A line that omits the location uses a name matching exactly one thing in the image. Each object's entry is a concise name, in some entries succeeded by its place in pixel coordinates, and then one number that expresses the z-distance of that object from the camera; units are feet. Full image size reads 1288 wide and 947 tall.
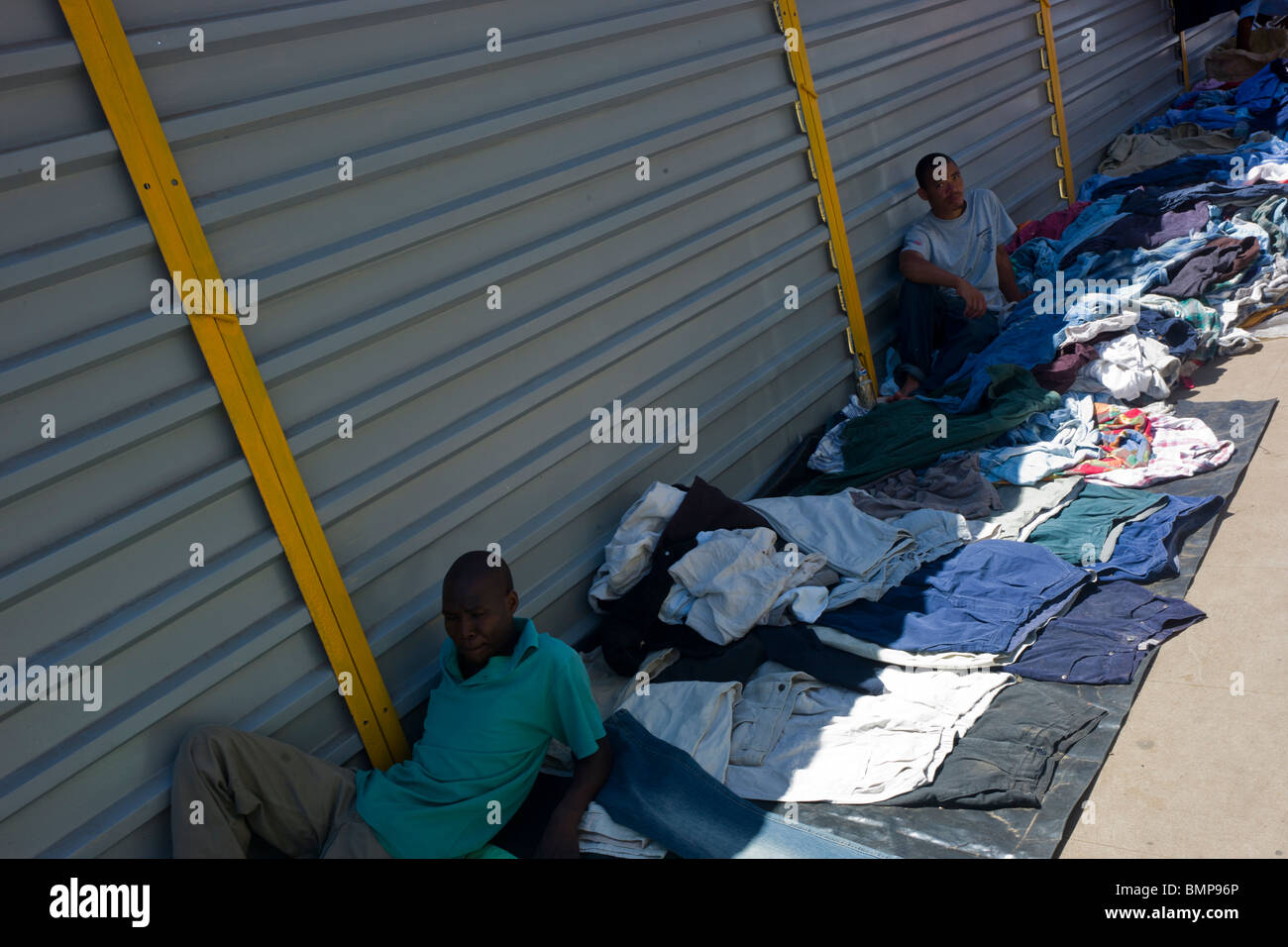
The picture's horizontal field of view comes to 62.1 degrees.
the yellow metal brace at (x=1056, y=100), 26.78
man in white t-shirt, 20.03
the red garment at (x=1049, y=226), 24.50
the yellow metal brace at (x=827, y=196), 18.29
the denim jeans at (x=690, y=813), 10.09
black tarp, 9.55
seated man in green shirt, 10.48
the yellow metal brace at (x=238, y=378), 9.82
